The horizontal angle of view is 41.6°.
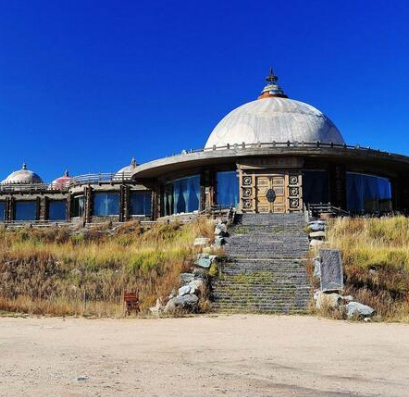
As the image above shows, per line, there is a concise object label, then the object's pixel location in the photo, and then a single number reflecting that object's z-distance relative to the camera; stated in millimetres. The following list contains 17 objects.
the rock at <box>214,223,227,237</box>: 22547
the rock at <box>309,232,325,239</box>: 21906
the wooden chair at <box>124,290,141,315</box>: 14883
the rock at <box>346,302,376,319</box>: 13992
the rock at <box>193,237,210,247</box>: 21239
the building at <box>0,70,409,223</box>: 31094
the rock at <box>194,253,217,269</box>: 18094
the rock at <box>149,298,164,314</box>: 15136
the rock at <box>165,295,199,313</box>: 15028
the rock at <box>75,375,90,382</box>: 6568
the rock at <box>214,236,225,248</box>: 20781
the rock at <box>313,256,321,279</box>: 16888
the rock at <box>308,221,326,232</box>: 23203
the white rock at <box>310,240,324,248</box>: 20527
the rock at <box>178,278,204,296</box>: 15805
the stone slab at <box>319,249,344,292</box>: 15398
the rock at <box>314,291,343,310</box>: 14648
